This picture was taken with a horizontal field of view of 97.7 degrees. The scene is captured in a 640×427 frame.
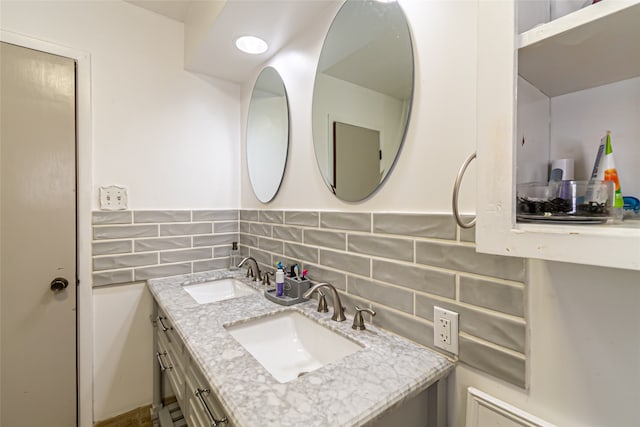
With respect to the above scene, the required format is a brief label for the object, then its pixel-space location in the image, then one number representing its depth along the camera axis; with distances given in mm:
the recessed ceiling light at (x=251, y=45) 1404
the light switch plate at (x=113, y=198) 1478
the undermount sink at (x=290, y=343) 940
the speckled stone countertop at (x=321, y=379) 562
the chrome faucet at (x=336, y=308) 994
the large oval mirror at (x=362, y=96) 904
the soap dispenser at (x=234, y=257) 1786
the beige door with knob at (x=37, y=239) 1278
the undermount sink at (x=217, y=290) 1551
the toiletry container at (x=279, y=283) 1224
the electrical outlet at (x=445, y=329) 746
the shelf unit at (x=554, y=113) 413
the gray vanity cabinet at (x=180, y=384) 787
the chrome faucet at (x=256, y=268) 1537
